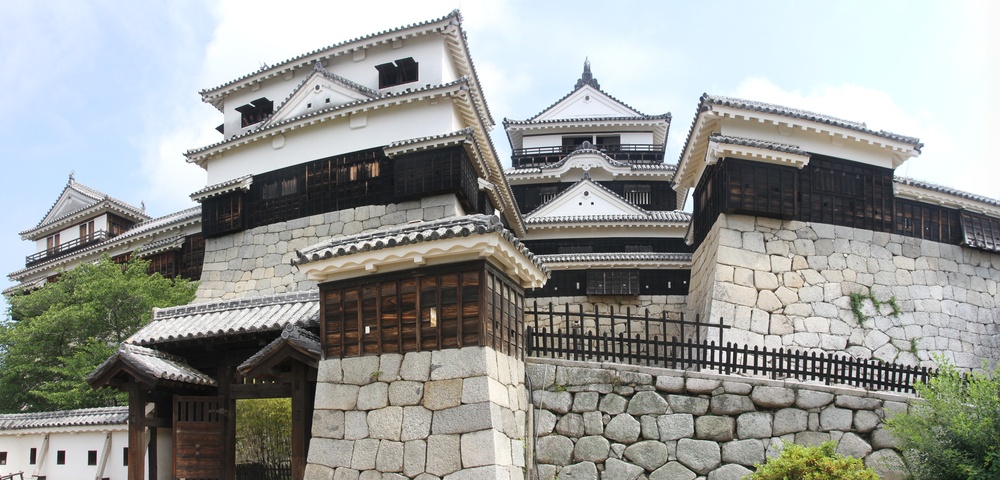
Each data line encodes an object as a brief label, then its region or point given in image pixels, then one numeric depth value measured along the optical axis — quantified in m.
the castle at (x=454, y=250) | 10.56
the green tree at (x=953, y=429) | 10.46
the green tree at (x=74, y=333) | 22.31
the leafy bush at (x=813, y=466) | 10.38
